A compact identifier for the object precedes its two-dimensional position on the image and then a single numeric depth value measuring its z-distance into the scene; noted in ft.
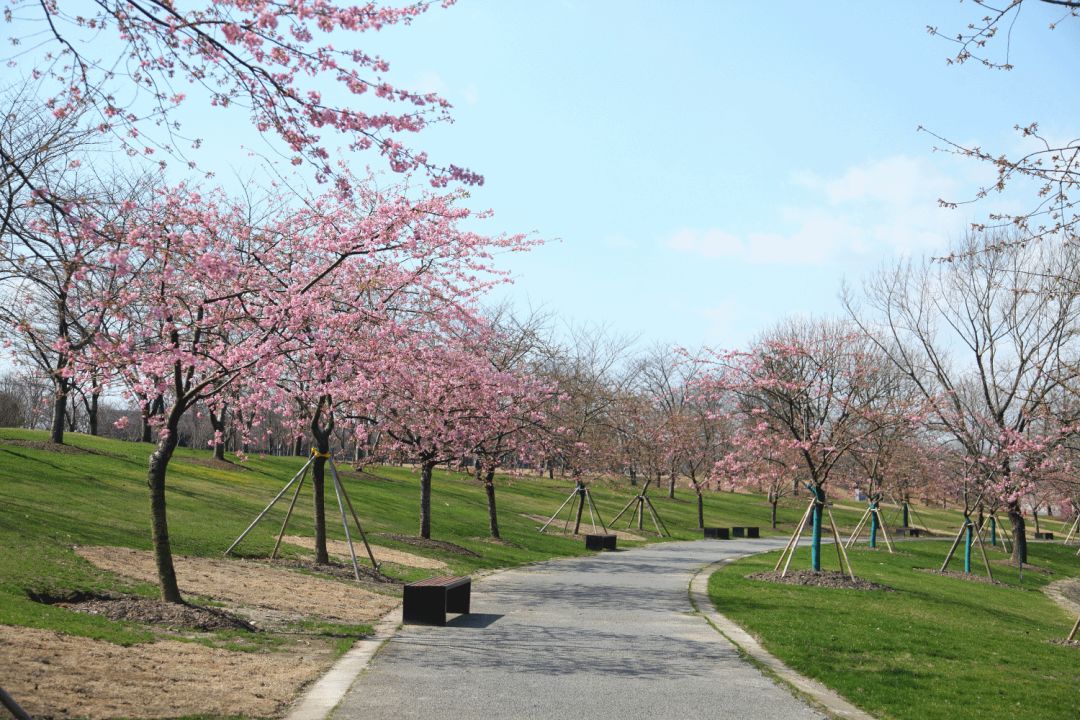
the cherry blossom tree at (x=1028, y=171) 26.04
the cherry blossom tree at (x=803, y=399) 69.72
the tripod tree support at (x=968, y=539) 87.68
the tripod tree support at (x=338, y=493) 54.54
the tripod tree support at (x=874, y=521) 113.06
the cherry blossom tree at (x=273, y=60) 23.32
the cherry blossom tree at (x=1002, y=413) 94.89
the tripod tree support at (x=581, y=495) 108.58
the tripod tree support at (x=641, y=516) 124.67
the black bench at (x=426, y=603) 39.06
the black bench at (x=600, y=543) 93.15
